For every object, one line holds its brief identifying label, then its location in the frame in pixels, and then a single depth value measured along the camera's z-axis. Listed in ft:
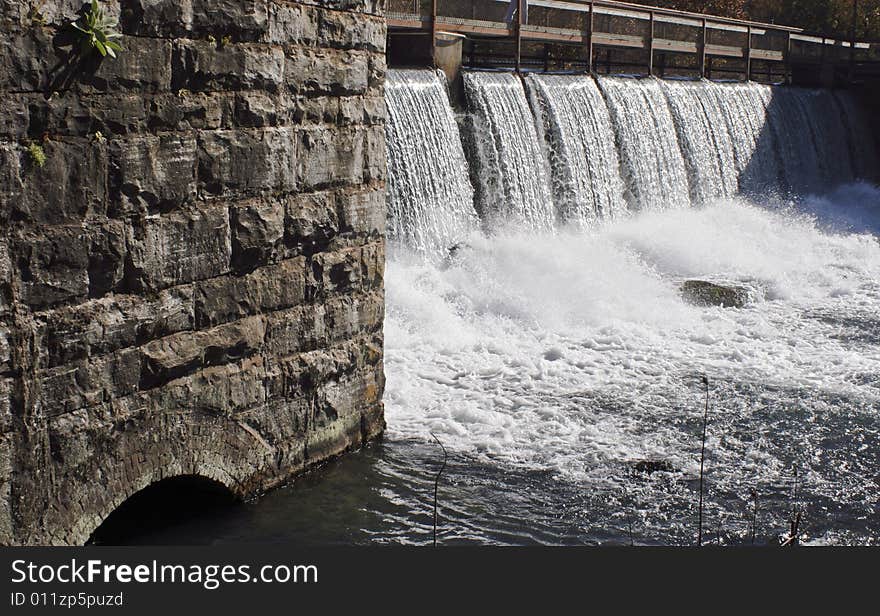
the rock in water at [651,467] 26.77
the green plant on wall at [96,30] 17.25
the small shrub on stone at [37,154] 16.71
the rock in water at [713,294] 47.47
